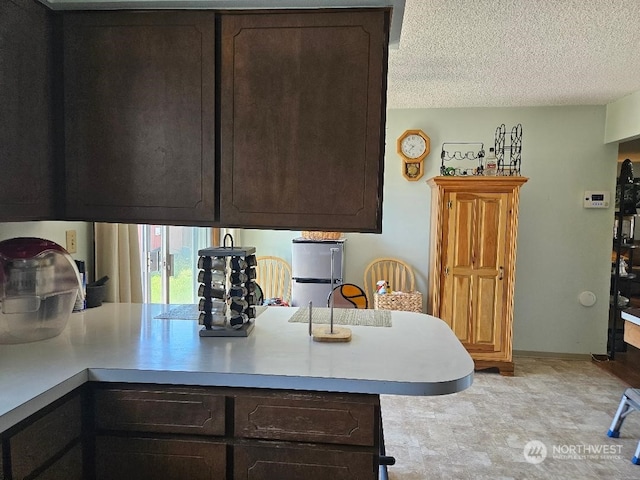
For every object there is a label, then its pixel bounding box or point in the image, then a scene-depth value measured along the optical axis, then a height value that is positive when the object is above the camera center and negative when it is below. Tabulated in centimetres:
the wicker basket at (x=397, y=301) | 415 -78
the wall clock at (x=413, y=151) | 445 +65
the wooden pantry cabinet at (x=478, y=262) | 386 -39
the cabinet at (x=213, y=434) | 137 -68
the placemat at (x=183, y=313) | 202 -46
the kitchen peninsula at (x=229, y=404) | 135 -58
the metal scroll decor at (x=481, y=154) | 431 +62
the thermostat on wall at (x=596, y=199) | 430 +19
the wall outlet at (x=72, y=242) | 215 -15
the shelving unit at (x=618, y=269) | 435 -50
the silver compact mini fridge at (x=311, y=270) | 406 -49
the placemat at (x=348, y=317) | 198 -46
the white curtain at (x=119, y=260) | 232 -26
